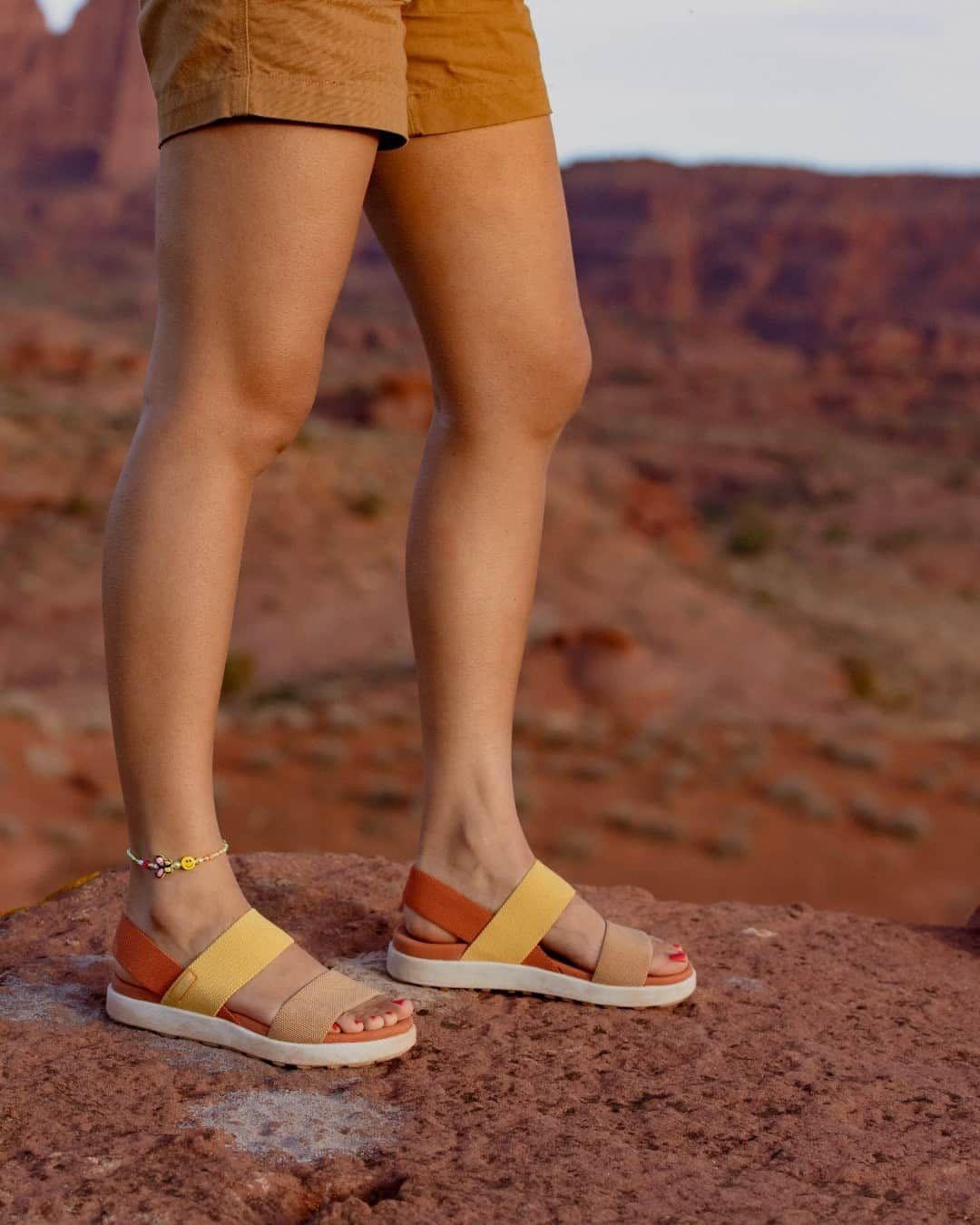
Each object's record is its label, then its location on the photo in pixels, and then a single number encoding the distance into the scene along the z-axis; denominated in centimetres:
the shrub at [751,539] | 2566
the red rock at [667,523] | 2208
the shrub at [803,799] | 997
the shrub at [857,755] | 1097
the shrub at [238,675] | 1277
